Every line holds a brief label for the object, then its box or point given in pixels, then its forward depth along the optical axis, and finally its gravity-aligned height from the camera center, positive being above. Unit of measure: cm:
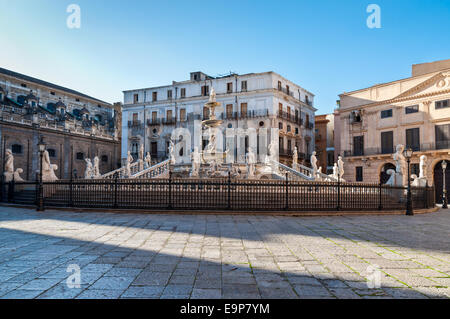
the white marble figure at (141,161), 2583 +68
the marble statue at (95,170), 2517 -4
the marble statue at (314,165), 2218 +16
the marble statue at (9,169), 1858 +9
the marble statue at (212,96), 2098 +520
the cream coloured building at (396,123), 2750 +463
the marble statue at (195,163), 1972 +36
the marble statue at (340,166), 2155 +11
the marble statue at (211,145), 2024 +164
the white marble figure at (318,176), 2149 -65
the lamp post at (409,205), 1187 -155
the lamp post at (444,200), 1756 -204
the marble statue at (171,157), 2382 +96
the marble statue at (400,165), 1534 +10
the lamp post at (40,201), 1180 -125
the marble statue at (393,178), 1540 -58
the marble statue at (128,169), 2269 -2
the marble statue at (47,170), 1847 +0
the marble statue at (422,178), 1646 -64
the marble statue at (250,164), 2028 +29
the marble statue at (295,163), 2640 +44
